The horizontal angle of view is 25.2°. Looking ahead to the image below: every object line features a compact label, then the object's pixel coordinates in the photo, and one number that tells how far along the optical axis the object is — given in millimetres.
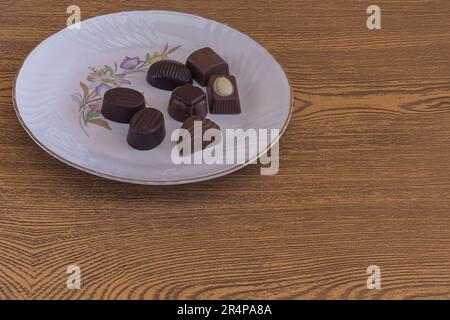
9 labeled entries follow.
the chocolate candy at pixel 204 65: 844
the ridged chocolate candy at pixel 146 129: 781
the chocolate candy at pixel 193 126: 785
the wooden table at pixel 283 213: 725
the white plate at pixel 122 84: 777
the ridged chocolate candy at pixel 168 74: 838
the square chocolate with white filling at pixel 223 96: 822
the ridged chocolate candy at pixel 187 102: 807
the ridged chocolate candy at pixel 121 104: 803
